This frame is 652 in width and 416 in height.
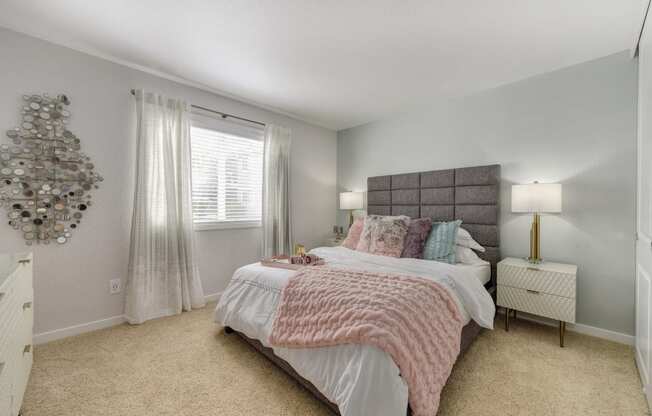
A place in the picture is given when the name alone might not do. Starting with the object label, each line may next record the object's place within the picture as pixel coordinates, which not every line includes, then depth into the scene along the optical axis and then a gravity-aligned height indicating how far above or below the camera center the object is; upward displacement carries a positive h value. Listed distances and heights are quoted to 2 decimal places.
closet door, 1.55 -0.04
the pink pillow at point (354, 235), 3.13 -0.32
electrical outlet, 2.50 -0.75
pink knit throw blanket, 1.27 -0.61
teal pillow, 2.61 -0.35
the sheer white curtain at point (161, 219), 2.55 -0.12
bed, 1.22 -0.64
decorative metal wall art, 2.05 +0.25
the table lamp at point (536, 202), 2.32 +0.06
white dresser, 1.06 -0.58
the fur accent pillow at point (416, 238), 2.65 -0.30
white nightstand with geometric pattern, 2.18 -0.69
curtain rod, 2.98 +1.12
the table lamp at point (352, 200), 3.96 +0.12
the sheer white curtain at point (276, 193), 3.54 +0.20
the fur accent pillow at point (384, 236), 2.69 -0.29
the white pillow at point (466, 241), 2.78 -0.34
